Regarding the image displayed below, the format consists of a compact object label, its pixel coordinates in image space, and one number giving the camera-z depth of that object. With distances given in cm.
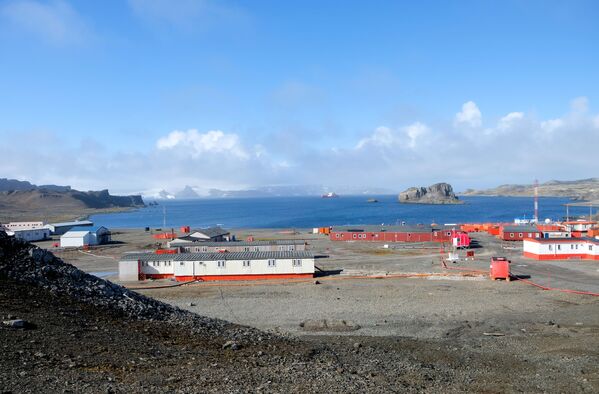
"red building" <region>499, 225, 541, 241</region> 6706
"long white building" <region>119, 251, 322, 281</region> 3953
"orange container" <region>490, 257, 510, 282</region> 3728
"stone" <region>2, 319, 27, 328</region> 1316
